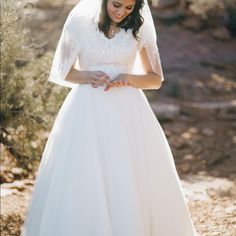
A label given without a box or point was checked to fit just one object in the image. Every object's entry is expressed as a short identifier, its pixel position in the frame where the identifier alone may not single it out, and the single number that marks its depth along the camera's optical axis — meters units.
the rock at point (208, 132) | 7.14
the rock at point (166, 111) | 7.80
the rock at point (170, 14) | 13.05
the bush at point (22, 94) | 4.39
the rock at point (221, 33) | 12.98
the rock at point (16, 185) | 5.11
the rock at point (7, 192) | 4.91
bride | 2.69
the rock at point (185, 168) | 5.86
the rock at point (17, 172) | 5.46
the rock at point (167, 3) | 12.98
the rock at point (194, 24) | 13.05
